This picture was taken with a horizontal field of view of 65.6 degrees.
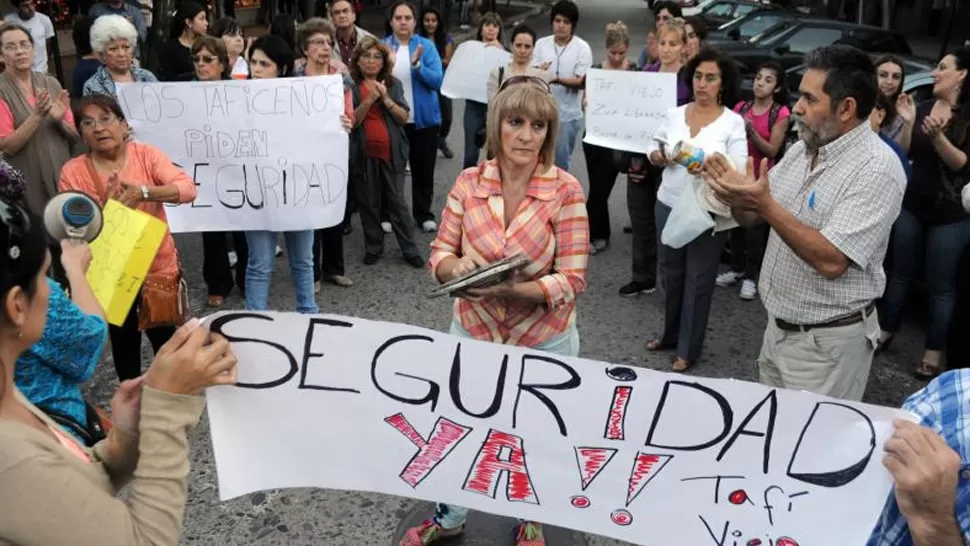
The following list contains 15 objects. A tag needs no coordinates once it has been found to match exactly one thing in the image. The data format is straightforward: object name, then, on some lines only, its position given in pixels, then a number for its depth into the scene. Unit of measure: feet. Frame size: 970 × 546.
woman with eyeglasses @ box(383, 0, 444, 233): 20.02
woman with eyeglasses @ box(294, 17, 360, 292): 16.56
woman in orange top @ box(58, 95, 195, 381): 11.36
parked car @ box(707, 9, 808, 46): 43.78
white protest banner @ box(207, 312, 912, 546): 6.56
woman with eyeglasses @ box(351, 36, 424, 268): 17.83
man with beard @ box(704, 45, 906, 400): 8.15
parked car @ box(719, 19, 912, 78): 38.11
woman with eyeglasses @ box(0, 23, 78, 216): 13.91
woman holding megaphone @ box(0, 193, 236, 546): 3.84
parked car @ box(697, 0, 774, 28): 62.64
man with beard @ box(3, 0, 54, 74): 29.50
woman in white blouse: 13.64
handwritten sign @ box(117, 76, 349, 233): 14.64
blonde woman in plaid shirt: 8.76
